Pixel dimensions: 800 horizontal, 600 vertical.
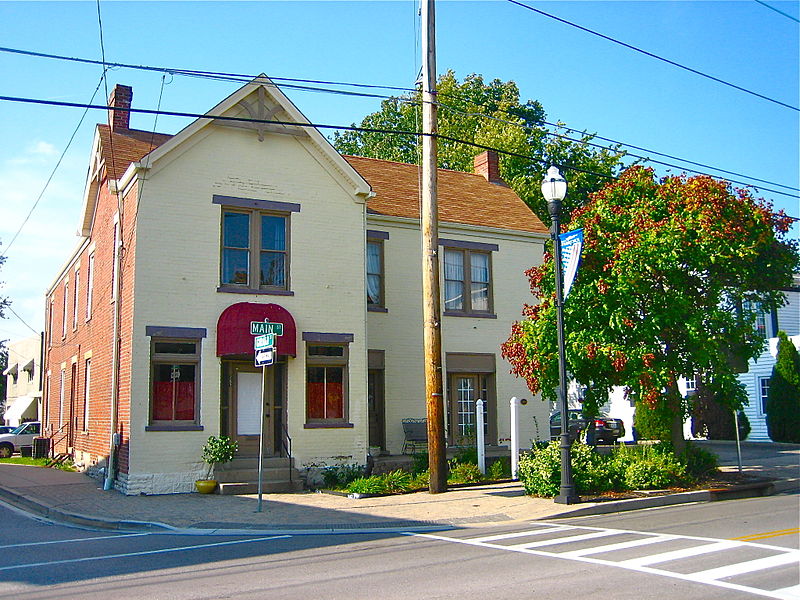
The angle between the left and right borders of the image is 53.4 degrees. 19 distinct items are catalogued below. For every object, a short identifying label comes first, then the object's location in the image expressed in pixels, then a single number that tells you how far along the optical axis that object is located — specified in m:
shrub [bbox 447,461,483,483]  18.53
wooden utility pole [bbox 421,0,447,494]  16.64
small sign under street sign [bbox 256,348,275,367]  14.14
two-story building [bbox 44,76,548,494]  17.75
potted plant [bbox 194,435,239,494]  17.45
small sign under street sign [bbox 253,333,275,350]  14.31
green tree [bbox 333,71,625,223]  37.19
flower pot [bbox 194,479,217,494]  17.12
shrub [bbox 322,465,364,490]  18.59
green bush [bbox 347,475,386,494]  16.70
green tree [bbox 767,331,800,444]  30.09
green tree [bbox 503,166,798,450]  16.69
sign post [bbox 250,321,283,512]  14.27
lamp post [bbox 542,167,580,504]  14.96
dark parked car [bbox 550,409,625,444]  29.89
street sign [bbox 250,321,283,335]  14.56
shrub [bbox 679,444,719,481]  18.06
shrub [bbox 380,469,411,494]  16.99
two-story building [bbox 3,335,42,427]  47.56
